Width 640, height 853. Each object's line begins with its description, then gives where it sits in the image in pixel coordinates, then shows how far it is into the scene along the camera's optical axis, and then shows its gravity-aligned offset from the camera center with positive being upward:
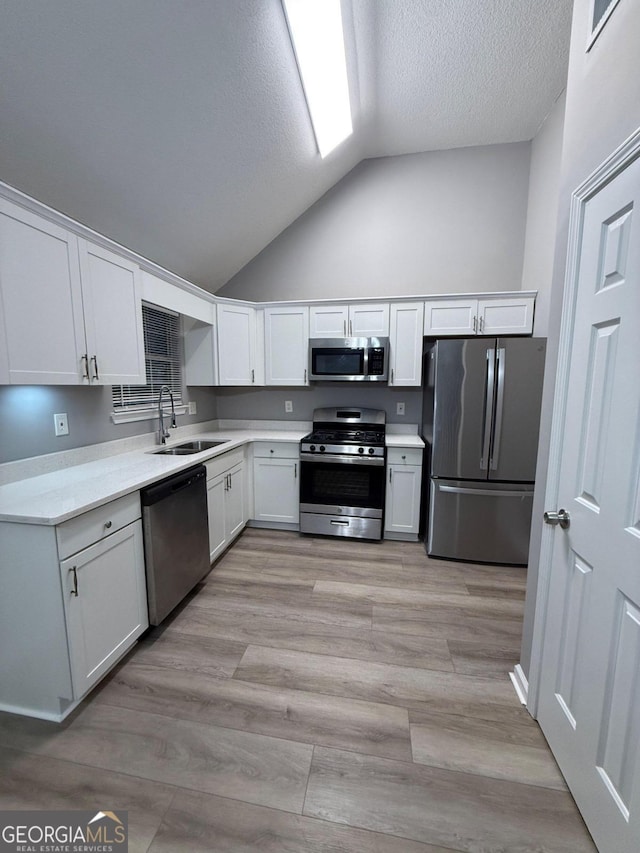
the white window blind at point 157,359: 2.64 +0.26
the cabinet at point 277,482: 3.13 -0.90
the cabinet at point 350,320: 3.11 +0.65
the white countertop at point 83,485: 1.31 -0.49
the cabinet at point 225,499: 2.52 -0.92
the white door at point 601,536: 0.91 -0.45
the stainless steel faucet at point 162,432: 2.76 -0.38
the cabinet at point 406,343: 3.04 +0.43
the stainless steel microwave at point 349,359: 3.05 +0.28
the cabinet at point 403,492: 2.92 -0.92
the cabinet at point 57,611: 1.31 -0.94
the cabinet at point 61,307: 1.39 +0.39
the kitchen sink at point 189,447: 2.74 -0.52
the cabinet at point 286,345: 3.27 +0.44
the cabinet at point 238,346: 3.19 +0.42
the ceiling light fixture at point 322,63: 1.74 +1.98
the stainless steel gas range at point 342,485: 2.92 -0.87
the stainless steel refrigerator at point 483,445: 2.50 -0.43
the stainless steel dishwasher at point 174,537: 1.79 -0.90
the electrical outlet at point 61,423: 1.96 -0.22
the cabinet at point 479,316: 2.89 +0.66
